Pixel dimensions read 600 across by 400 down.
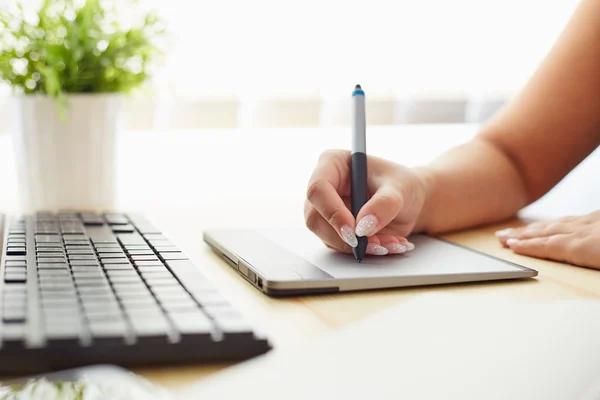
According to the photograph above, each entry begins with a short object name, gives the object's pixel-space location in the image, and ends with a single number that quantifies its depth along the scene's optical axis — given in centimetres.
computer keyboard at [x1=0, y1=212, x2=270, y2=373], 40
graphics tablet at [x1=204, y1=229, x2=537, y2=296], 60
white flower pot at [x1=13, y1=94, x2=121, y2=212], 99
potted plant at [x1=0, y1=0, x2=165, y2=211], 98
